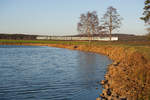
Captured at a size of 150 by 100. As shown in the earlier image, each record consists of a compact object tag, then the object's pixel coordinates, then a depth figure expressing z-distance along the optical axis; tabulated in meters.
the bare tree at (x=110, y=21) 59.28
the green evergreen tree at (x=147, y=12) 40.42
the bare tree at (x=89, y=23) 66.74
